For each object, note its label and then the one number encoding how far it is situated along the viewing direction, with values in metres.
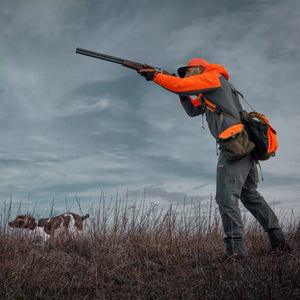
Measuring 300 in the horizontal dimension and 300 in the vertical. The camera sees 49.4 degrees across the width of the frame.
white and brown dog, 6.10
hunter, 3.99
